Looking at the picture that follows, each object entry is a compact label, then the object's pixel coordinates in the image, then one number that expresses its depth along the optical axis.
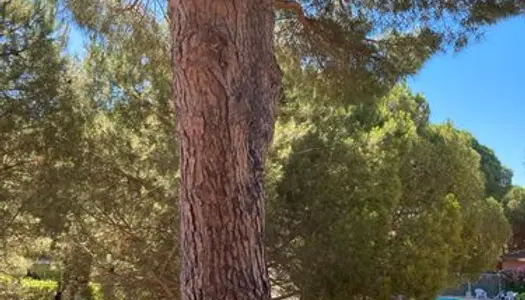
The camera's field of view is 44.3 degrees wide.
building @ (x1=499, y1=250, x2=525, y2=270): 22.05
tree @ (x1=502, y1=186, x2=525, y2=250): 25.41
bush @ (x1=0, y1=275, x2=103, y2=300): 8.65
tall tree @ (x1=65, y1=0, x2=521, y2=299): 2.62
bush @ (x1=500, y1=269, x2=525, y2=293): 18.66
